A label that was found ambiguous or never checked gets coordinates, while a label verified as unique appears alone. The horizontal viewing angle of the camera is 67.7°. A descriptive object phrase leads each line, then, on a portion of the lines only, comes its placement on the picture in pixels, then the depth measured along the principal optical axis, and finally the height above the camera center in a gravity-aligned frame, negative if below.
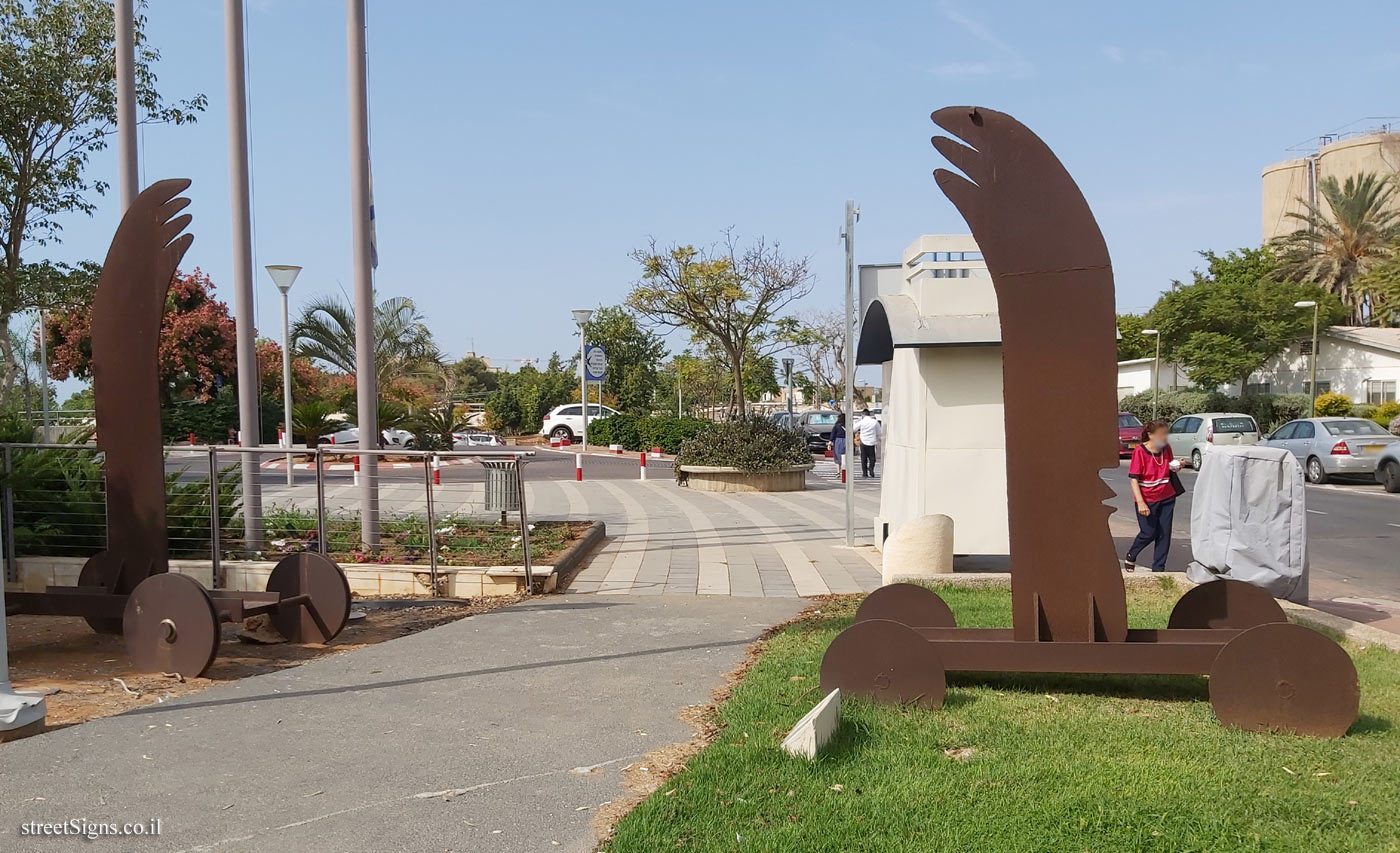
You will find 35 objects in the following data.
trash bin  12.94 -0.74
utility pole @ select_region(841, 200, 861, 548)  11.73 +0.99
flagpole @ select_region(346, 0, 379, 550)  10.73 +2.19
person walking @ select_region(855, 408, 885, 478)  24.50 -0.49
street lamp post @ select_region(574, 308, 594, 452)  33.75 +3.59
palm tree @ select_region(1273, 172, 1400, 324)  50.81 +8.19
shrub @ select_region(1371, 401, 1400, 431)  35.08 -0.30
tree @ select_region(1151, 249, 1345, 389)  43.06 +3.58
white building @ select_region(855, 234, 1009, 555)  9.92 +0.12
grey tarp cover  7.67 -0.84
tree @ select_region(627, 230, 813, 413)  27.61 +3.47
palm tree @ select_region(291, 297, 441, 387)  33.12 +3.19
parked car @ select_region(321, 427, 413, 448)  32.94 -0.17
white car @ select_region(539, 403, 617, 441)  43.97 +0.28
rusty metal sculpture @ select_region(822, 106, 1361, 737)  5.04 -0.20
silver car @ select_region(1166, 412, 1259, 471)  27.56 -0.62
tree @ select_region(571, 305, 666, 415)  52.12 +3.70
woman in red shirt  9.75 -0.75
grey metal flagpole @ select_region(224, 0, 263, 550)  10.57 +2.21
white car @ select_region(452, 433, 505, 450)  30.93 -0.32
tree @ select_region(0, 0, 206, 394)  13.70 +4.54
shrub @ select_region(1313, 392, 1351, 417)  36.97 +0.04
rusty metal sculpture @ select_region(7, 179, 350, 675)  7.15 +0.35
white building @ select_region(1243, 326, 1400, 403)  39.34 +1.67
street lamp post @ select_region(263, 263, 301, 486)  21.23 +3.28
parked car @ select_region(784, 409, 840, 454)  35.84 -0.18
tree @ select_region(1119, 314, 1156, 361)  55.88 +4.08
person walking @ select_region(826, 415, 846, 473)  27.09 -0.62
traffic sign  32.31 +1.95
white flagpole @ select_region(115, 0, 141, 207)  10.42 +3.35
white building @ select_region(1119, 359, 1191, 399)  52.81 +1.81
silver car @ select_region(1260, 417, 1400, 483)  22.05 -0.85
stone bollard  8.98 -1.13
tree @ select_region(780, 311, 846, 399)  55.12 +3.73
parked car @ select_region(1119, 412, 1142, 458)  32.69 -0.59
